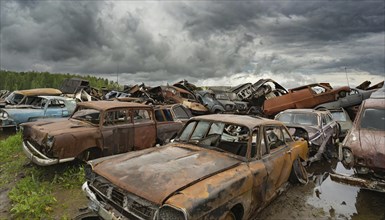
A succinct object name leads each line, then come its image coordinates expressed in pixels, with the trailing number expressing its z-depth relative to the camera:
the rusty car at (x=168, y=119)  7.89
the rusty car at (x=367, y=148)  4.82
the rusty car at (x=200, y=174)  2.94
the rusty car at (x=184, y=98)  15.51
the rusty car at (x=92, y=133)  5.59
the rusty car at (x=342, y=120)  10.66
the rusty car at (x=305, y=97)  14.17
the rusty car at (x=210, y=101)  16.90
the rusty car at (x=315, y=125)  7.77
